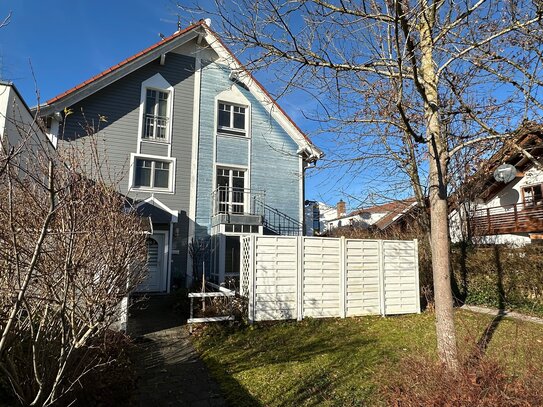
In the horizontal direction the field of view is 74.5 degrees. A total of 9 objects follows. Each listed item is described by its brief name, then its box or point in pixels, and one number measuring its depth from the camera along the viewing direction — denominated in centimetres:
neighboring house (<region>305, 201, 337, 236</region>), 1659
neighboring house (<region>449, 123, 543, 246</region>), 1627
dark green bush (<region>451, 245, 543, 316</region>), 1090
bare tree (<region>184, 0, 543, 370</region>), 464
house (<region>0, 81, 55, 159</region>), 611
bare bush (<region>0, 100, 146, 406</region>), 281
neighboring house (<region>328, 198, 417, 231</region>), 1124
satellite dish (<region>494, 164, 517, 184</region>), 1047
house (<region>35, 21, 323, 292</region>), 1330
